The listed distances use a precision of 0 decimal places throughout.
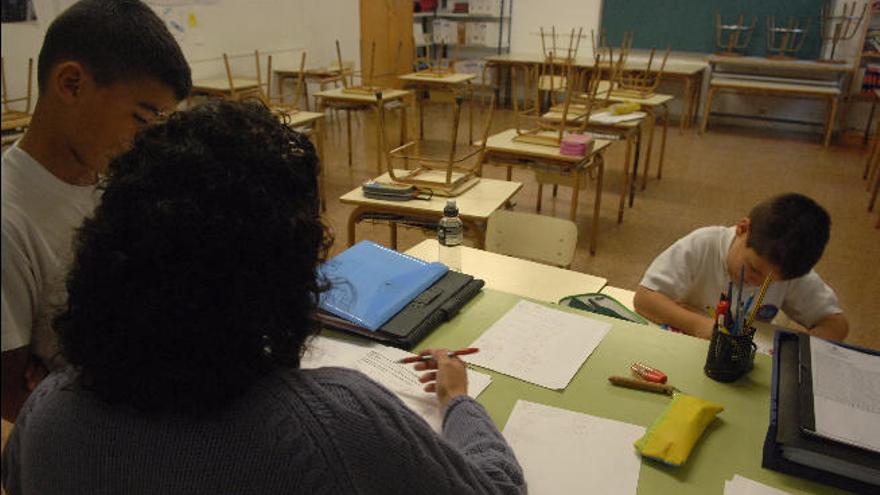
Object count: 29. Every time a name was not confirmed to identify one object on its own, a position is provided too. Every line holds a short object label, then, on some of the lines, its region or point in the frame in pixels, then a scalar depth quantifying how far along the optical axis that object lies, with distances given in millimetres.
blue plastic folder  1366
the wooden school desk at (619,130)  4133
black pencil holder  1184
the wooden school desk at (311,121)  4145
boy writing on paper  1499
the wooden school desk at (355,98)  4941
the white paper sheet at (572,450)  925
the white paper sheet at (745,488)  917
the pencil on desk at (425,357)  1210
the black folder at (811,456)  903
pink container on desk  3312
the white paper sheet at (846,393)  946
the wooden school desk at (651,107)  4808
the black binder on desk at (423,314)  1299
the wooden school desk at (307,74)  6477
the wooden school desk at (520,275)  1849
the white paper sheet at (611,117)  4160
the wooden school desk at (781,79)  6367
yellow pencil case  967
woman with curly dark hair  573
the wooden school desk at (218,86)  5105
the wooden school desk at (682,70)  7059
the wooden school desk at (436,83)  6109
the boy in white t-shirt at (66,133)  978
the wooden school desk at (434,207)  2438
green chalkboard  6855
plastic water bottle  1975
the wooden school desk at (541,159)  3367
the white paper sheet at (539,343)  1213
